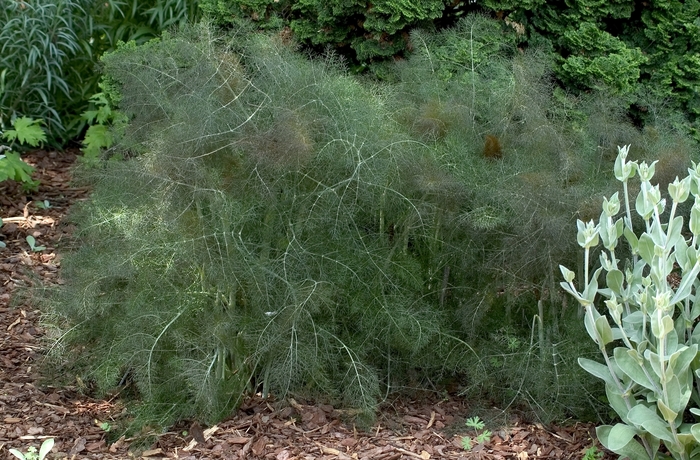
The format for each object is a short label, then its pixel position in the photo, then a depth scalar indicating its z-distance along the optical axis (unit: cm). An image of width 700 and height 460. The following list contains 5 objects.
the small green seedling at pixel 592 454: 350
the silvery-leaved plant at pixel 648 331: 310
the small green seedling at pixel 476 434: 361
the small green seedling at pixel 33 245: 545
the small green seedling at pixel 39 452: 335
